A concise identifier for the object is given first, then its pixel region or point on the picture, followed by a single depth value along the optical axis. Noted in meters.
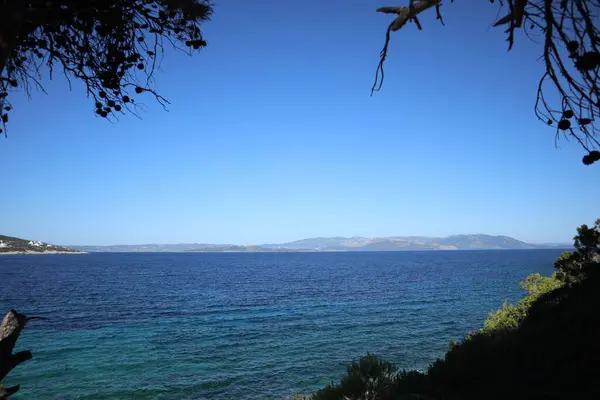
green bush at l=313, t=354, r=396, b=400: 8.23
